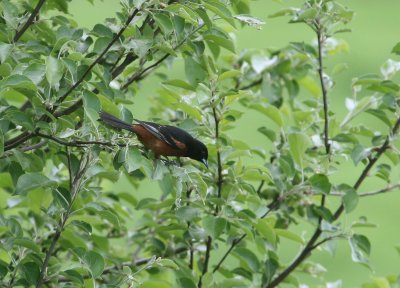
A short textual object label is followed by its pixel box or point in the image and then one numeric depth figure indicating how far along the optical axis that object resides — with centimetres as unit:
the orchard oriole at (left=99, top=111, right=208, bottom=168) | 714
